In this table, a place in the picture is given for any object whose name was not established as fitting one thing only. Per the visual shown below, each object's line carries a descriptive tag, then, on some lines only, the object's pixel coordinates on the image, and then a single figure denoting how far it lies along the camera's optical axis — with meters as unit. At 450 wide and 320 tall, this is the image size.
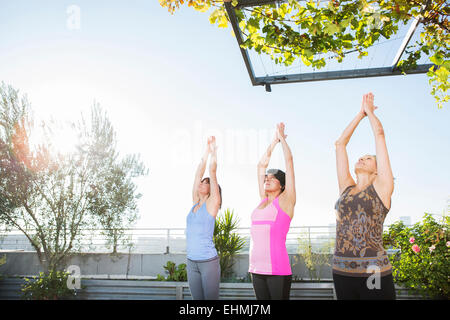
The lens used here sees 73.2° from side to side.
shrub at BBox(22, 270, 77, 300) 4.75
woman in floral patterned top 1.81
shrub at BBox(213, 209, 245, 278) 6.79
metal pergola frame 2.61
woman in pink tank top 2.25
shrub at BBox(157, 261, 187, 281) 6.30
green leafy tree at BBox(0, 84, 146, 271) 7.08
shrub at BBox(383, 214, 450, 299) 3.52
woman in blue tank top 2.68
